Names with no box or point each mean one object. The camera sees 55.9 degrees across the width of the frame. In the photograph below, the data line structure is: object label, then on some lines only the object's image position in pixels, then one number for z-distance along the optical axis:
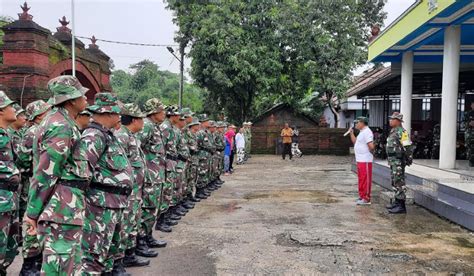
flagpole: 13.22
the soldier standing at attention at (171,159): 6.15
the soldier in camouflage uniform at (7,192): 3.60
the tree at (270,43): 20.52
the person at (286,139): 19.23
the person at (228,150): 13.76
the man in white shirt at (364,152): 8.21
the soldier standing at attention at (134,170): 4.34
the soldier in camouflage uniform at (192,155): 7.88
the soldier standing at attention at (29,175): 4.18
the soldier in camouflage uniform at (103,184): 3.52
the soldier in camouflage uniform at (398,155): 7.48
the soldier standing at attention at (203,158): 9.12
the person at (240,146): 17.08
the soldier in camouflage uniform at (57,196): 2.99
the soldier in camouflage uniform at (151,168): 5.16
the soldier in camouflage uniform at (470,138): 10.66
